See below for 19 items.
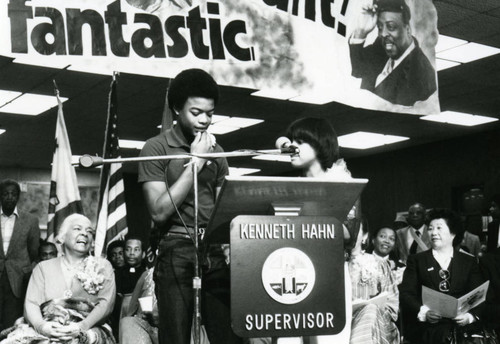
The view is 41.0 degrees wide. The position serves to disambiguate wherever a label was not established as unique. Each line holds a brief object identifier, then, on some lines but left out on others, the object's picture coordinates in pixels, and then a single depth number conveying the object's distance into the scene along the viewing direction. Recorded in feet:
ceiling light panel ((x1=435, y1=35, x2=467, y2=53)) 22.24
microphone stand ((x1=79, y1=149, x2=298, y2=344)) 5.90
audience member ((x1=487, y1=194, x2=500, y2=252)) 20.12
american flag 17.19
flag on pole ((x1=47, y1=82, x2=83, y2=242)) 17.42
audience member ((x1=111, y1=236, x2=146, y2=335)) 21.65
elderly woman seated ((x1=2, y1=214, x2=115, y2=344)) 12.14
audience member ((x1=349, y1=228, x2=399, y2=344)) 12.78
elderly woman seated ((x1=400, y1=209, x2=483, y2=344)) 13.48
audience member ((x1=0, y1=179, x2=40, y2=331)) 19.35
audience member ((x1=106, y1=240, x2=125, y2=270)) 22.72
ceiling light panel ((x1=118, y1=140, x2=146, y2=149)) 38.65
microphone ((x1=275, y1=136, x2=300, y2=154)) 6.08
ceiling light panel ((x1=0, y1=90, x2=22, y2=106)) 28.32
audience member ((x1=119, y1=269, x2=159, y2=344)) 11.89
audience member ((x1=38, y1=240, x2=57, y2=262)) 21.98
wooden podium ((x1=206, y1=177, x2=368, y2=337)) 5.68
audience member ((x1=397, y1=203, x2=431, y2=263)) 25.75
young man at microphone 6.50
